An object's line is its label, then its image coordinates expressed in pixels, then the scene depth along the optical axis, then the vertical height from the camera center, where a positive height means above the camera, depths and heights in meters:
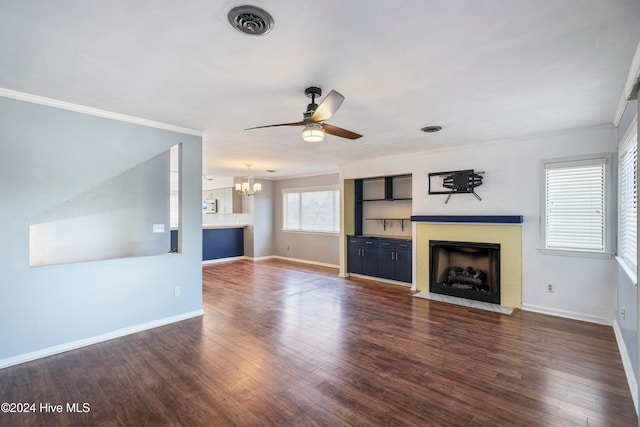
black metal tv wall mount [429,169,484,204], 4.92 +0.51
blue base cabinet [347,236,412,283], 5.86 -0.91
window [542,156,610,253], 3.94 +0.10
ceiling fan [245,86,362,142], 2.38 +0.79
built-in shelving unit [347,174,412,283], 5.97 -0.39
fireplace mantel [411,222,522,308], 4.57 -0.42
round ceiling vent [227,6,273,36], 1.66 +1.09
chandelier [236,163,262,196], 7.34 +0.60
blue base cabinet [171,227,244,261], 8.40 -0.85
